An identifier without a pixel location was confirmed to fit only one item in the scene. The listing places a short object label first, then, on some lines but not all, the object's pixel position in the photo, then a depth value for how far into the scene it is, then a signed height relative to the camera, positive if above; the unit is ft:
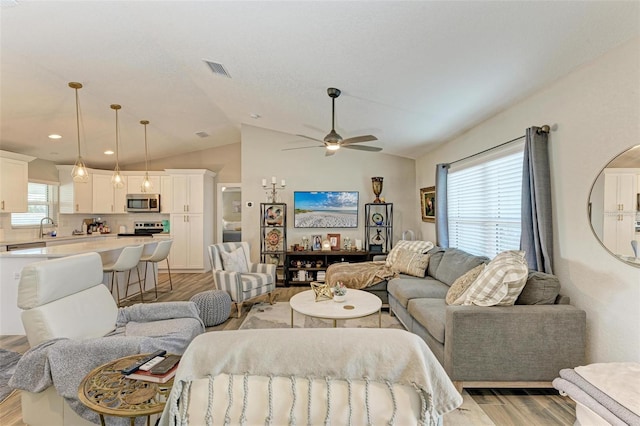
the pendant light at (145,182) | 15.74 +1.79
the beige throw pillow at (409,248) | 14.42 -1.55
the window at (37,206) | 17.70 +0.70
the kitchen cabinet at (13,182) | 15.10 +1.82
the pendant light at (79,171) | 11.43 +1.73
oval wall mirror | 6.38 +0.19
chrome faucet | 18.95 -0.28
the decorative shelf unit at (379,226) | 19.26 -0.64
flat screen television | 19.33 +0.38
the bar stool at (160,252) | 15.11 -1.83
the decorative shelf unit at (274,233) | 18.90 -1.08
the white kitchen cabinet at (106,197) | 21.75 +1.45
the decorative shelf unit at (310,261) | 18.19 -2.82
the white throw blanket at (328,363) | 3.26 -1.61
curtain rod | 8.46 +2.48
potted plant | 9.85 -2.56
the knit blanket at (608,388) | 4.73 -3.01
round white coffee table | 8.74 -2.81
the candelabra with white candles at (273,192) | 18.65 +1.55
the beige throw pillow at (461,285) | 8.82 -2.10
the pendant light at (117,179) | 14.19 +1.79
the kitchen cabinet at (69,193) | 20.45 +1.60
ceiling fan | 10.87 +2.78
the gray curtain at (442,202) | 15.25 +0.69
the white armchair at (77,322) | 5.65 -2.47
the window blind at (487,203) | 10.27 +0.51
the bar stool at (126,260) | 12.50 -1.87
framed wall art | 16.63 +0.72
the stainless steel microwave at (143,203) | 22.22 +0.99
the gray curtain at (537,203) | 8.34 +0.34
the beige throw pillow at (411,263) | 13.41 -2.17
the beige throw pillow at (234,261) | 14.33 -2.17
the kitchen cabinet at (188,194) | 21.95 +1.62
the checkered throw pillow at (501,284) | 7.32 -1.70
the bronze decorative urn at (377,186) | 18.62 +1.84
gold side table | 4.05 -2.57
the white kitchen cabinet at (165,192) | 22.41 +1.80
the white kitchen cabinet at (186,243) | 21.94 -1.94
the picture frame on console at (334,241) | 19.07 -1.58
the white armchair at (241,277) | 13.09 -2.79
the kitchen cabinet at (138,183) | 22.41 +2.47
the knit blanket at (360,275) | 13.30 -2.65
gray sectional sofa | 7.02 -2.99
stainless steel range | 22.75 -0.89
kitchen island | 10.78 -2.19
